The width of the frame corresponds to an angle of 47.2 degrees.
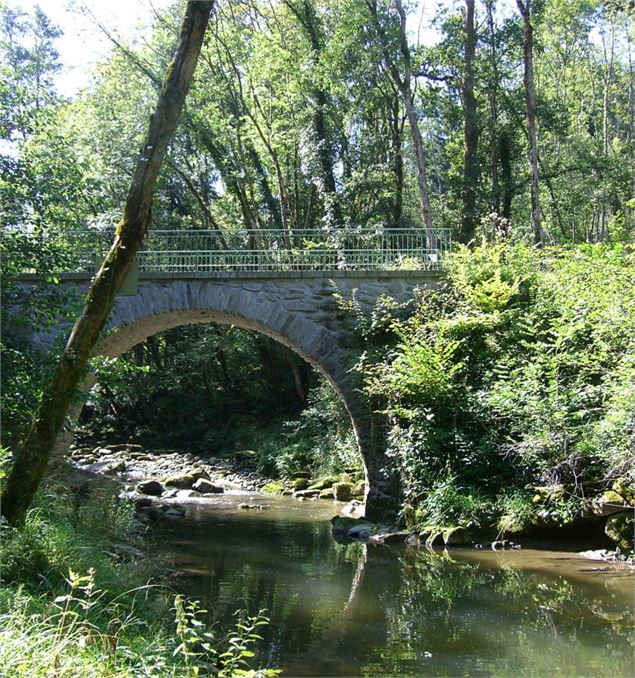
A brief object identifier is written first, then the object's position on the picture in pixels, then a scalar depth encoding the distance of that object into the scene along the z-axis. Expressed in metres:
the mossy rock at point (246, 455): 18.73
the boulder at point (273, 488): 15.71
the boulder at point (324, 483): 15.08
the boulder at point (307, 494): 14.74
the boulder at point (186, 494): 14.08
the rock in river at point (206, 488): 15.06
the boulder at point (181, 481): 15.33
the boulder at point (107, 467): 17.66
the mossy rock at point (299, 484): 15.64
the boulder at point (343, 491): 13.84
